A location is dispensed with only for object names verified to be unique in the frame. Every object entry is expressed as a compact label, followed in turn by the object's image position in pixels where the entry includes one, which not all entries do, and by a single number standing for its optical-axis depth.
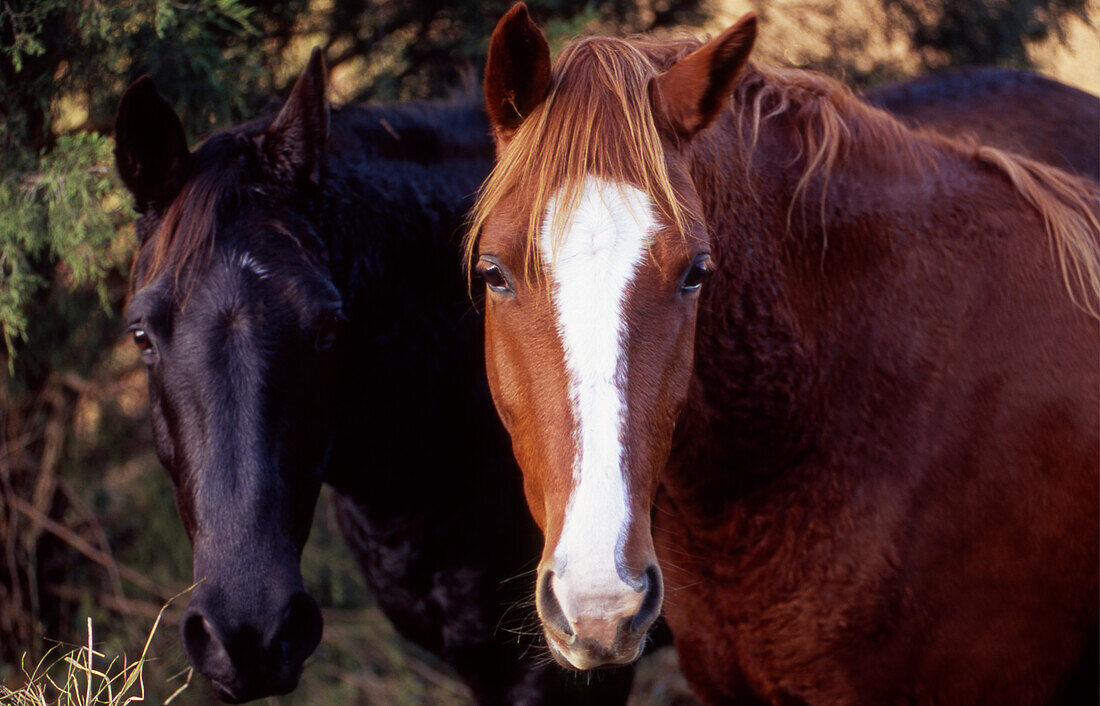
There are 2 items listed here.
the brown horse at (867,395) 4.20
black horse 4.16
